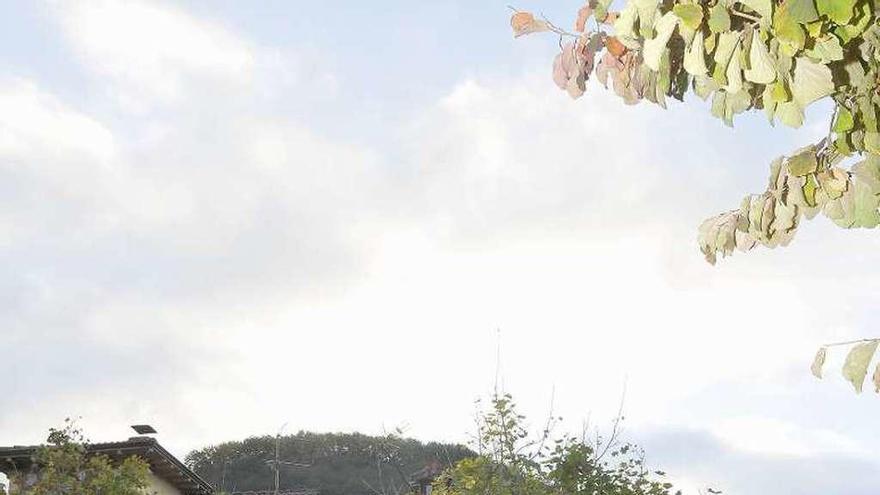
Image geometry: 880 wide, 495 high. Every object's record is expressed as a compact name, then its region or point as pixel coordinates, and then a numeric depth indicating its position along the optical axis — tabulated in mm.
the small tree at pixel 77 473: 18984
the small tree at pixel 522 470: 16250
